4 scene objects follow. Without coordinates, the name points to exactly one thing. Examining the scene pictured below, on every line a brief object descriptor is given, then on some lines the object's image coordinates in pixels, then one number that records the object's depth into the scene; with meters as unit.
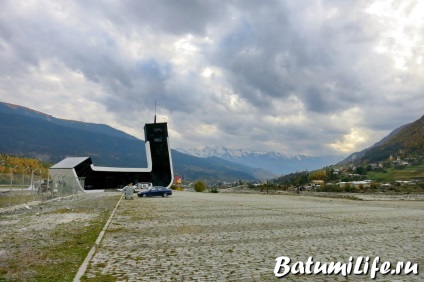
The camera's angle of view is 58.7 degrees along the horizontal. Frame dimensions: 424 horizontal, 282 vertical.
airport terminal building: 83.00
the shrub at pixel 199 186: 94.78
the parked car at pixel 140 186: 61.94
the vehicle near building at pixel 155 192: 45.41
